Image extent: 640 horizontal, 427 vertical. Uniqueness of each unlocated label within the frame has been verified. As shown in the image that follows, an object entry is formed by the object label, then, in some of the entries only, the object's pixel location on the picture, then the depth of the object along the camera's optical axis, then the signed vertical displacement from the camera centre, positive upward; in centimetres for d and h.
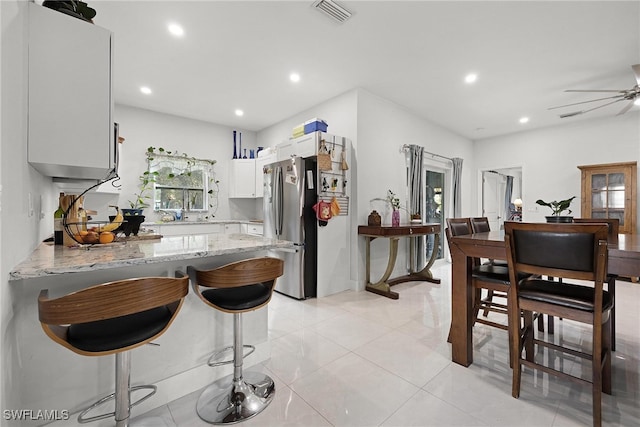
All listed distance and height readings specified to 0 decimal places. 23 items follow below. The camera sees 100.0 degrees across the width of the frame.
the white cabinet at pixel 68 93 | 129 +59
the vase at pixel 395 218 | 398 -6
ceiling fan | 307 +144
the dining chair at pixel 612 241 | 188 -17
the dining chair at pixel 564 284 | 137 -35
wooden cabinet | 443 +41
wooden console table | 356 -29
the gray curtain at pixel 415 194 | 459 +36
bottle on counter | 180 -13
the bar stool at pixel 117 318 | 99 -46
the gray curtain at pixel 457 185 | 565 +63
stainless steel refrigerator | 348 -10
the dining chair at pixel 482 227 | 250 -13
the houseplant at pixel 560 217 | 236 -1
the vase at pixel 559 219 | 236 -3
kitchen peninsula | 121 -70
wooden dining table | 185 -50
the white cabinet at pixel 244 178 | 530 +69
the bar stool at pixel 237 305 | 147 -52
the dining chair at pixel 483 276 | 199 -47
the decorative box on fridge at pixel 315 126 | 363 +120
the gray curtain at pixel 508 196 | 770 +57
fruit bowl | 178 -15
